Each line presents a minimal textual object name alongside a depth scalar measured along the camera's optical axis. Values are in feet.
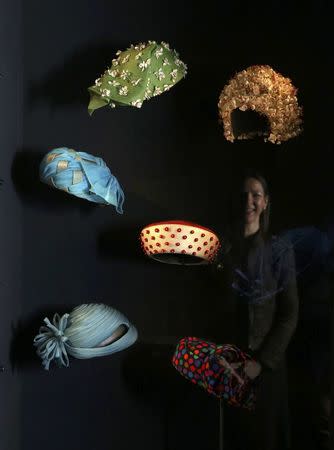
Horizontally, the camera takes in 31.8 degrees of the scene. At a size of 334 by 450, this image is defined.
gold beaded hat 5.17
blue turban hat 4.99
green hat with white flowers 5.07
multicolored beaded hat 4.94
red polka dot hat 4.92
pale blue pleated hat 5.02
